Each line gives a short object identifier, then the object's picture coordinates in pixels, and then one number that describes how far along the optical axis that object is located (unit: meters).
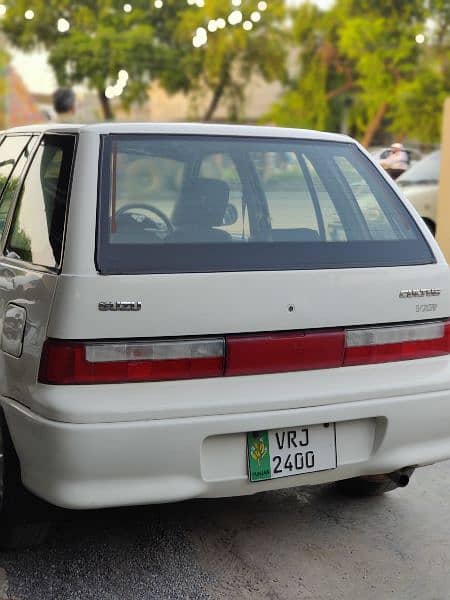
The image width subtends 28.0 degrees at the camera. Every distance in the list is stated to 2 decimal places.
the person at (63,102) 9.99
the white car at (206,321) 2.89
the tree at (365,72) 30.52
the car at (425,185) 11.90
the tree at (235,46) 38.34
